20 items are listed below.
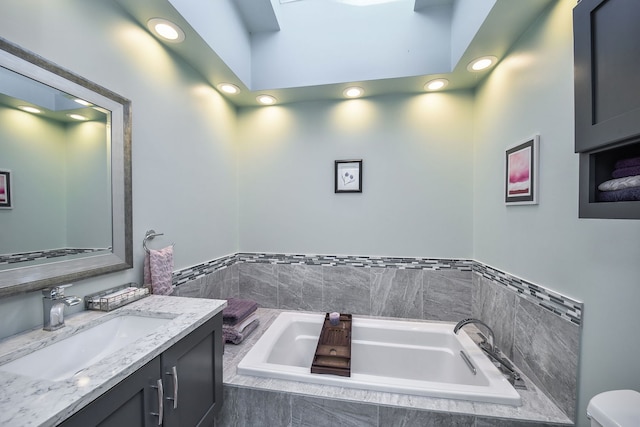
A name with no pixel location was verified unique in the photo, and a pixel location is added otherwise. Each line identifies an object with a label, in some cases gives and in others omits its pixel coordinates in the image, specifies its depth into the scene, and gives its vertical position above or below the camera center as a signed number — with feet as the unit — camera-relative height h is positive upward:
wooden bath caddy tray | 5.01 -3.28
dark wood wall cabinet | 2.05 +0.97
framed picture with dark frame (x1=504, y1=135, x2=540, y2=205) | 4.82 +0.81
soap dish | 3.97 -1.48
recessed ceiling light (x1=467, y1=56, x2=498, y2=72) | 5.94 +3.67
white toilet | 2.41 -2.04
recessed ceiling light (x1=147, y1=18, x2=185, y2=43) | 4.80 +3.68
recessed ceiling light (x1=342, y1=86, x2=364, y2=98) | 7.32 +3.65
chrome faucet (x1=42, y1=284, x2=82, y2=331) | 3.31 -1.31
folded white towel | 2.18 +0.26
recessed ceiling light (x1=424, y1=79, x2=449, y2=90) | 6.89 +3.64
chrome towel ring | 4.99 -0.54
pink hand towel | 4.89 -1.23
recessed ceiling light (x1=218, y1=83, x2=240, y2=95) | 7.15 +3.65
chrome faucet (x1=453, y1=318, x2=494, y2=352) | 5.68 -2.74
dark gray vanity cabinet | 2.45 -2.27
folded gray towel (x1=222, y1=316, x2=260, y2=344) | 6.23 -3.17
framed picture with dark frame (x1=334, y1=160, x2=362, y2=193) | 7.81 +1.11
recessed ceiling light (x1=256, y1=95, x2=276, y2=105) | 7.80 +3.62
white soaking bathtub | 4.74 -3.54
